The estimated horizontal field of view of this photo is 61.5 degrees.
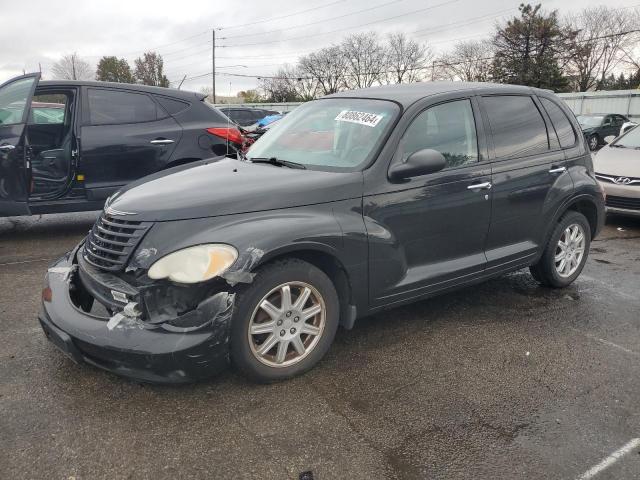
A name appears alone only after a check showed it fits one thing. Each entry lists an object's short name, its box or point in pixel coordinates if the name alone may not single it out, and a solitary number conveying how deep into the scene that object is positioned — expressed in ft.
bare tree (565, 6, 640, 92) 166.09
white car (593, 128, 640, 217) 24.03
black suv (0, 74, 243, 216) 18.97
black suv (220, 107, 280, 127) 71.22
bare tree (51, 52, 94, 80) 178.60
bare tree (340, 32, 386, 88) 216.54
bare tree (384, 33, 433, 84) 210.59
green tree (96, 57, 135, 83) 226.38
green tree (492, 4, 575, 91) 156.25
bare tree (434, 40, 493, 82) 184.44
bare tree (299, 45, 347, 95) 216.54
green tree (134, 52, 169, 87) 223.51
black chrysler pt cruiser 9.09
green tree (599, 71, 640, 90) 153.48
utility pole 176.76
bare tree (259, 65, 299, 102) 220.04
